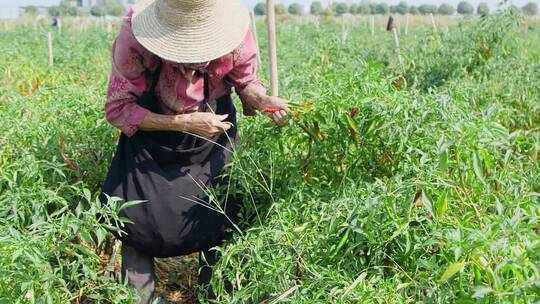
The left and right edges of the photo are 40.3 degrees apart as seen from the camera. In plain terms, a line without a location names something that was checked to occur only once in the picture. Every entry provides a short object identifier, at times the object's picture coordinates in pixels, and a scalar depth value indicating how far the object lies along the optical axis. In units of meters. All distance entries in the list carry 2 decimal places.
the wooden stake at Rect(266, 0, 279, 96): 2.85
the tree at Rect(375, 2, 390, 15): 50.21
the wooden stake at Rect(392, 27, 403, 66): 4.82
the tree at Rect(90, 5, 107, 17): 50.96
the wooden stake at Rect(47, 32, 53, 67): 7.73
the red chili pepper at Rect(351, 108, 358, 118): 2.42
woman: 2.44
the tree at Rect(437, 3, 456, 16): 52.69
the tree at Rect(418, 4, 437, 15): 49.69
